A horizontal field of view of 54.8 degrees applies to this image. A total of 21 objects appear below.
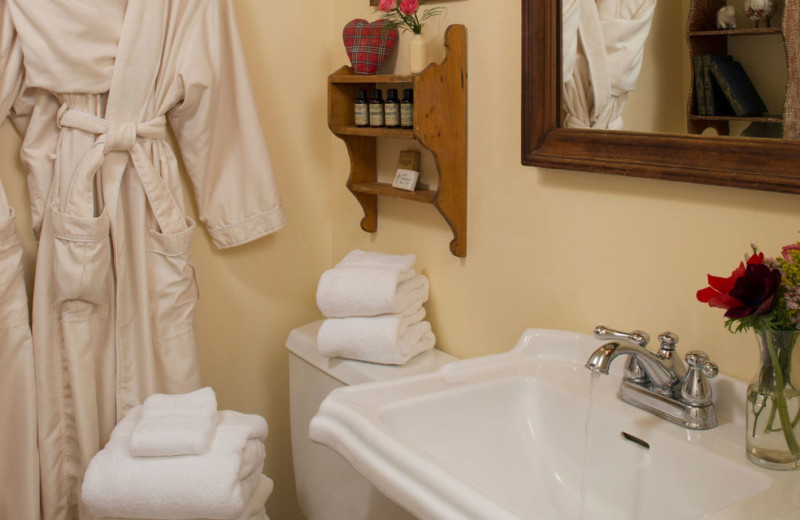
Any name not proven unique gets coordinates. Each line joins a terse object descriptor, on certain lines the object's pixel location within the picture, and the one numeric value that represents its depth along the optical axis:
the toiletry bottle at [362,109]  1.75
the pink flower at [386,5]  1.60
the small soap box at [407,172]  1.74
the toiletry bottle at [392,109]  1.69
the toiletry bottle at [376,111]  1.73
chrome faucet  1.16
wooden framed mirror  1.11
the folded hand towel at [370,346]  1.62
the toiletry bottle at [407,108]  1.66
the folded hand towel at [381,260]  1.68
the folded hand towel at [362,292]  1.60
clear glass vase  1.03
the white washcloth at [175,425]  1.40
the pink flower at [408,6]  1.58
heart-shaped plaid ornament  1.73
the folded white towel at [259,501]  1.51
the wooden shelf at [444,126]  1.57
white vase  1.62
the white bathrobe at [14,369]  1.52
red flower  0.99
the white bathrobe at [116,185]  1.56
